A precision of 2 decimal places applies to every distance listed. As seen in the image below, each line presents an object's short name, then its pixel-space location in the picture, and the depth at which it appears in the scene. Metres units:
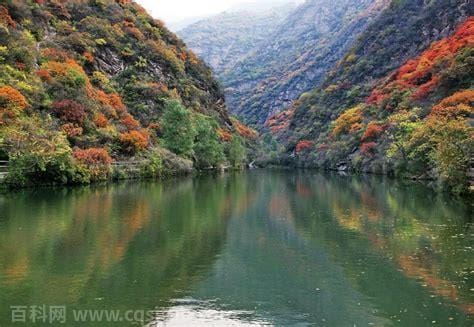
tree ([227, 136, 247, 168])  102.56
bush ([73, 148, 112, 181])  49.53
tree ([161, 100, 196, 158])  73.81
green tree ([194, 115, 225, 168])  83.50
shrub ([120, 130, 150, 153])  62.18
